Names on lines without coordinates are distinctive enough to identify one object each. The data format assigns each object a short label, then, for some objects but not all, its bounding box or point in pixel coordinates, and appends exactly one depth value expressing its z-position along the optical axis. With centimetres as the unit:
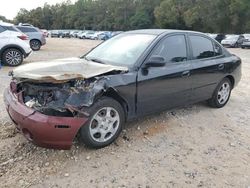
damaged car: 240
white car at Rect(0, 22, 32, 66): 725
